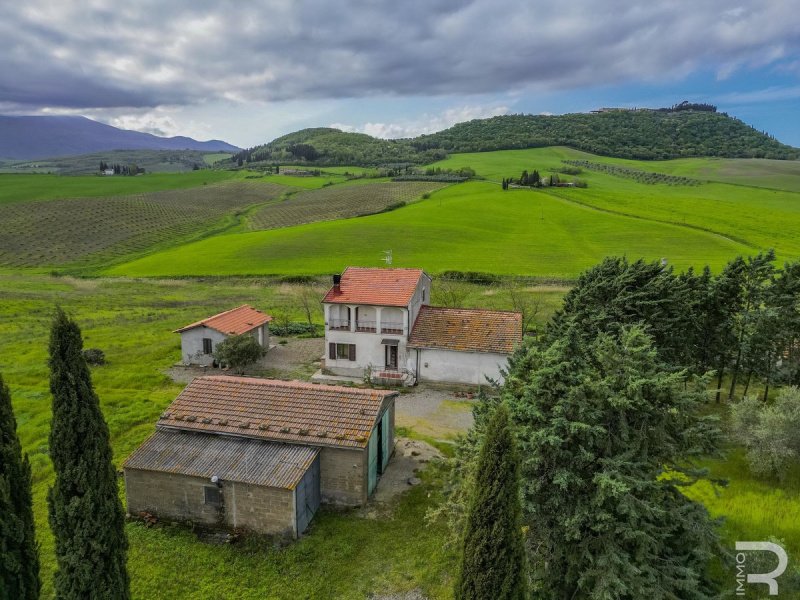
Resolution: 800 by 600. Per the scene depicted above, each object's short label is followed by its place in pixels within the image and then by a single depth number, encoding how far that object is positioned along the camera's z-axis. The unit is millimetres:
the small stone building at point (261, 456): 16766
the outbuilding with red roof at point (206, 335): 34406
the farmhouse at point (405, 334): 31203
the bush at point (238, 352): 32688
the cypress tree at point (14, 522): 10641
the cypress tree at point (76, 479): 10992
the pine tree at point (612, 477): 12109
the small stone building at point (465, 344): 30828
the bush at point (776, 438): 18609
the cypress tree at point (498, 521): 9844
